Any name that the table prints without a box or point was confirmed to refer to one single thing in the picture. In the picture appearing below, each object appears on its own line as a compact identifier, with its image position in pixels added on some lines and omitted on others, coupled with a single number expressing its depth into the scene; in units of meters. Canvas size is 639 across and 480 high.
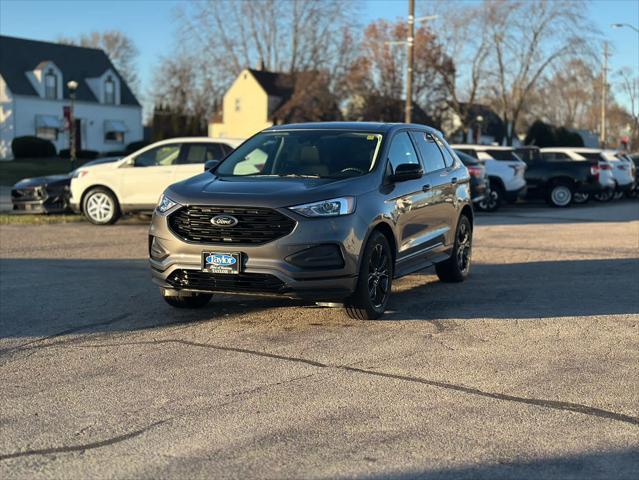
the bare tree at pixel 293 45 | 61.84
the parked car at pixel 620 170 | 27.17
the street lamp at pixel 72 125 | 36.22
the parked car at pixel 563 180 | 24.69
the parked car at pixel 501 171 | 22.05
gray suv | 6.68
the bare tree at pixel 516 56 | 52.81
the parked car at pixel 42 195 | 17.53
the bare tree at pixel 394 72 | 50.75
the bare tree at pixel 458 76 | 51.53
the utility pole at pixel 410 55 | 27.45
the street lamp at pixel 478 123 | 51.84
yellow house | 69.38
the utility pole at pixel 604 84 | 60.03
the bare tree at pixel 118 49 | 93.31
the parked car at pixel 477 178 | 19.14
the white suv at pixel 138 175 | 16.02
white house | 54.72
